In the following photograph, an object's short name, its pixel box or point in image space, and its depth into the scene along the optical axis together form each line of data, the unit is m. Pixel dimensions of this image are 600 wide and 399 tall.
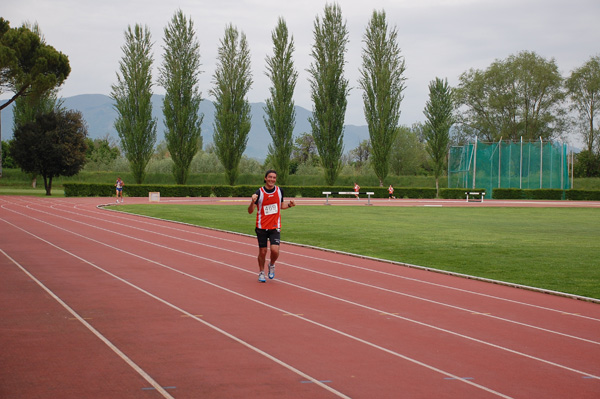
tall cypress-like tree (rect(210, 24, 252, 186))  60.34
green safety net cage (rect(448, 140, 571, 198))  61.88
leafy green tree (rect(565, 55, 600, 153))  81.69
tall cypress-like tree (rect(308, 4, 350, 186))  61.59
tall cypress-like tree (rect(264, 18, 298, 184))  61.00
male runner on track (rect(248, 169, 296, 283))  10.98
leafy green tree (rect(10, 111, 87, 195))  53.12
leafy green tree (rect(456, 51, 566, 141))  82.00
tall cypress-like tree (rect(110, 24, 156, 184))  58.06
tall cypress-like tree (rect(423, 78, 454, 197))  66.25
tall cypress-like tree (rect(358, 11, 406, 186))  62.62
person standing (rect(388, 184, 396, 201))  57.05
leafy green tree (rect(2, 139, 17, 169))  85.93
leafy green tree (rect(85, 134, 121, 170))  89.25
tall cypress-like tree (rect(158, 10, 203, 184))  59.19
